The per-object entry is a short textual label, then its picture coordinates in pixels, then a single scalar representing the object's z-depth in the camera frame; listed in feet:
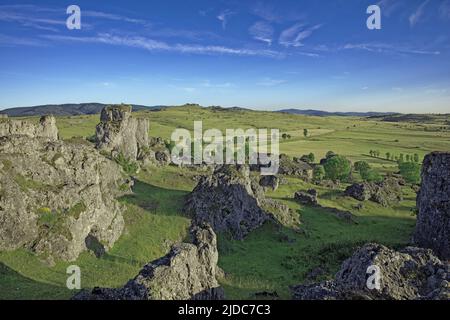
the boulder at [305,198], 275.67
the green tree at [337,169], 389.80
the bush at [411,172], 382.01
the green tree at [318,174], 399.24
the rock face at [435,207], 191.72
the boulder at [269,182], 305.53
